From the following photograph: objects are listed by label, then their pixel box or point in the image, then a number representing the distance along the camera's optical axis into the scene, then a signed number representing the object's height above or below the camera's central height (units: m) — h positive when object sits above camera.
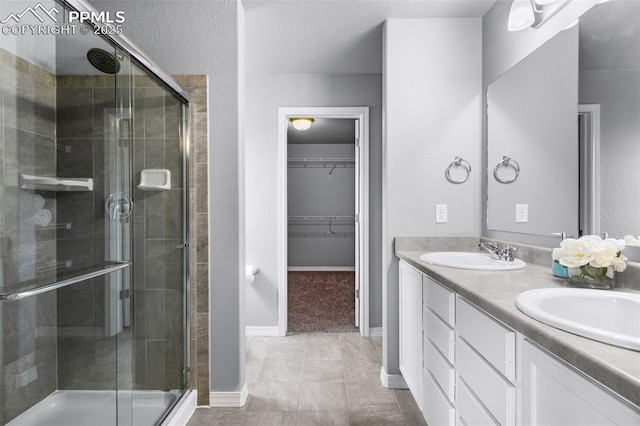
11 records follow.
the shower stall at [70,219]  1.33 -0.03
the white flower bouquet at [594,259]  1.15 -0.17
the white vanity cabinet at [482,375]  0.70 -0.48
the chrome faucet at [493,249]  1.84 -0.21
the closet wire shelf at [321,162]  6.45 +0.92
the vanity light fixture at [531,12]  1.59 +0.96
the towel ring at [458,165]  2.23 +0.28
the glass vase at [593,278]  1.19 -0.24
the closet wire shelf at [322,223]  6.58 -0.23
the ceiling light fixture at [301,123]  3.89 +1.02
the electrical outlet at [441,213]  2.22 -0.02
